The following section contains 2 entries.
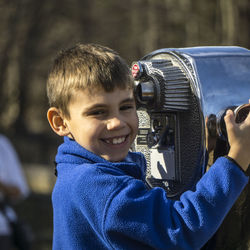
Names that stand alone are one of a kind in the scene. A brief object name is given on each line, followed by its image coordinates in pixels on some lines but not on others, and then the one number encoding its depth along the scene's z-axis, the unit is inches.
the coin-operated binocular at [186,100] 101.3
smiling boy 97.5
